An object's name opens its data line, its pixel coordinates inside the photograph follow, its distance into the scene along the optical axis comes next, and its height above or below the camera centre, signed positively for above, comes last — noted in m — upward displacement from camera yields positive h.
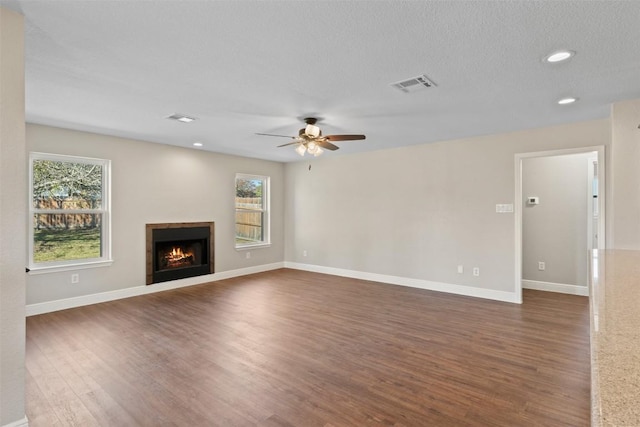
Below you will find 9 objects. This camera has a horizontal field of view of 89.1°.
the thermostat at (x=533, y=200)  5.56 +0.21
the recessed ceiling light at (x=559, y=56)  2.38 +1.17
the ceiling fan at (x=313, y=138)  3.90 +0.90
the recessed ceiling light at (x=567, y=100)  3.36 +1.18
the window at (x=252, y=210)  7.01 +0.04
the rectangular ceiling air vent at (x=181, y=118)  3.97 +1.18
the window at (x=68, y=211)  4.43 +0.01
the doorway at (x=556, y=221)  5.09 -0.13
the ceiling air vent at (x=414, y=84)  2.87 +1.18
